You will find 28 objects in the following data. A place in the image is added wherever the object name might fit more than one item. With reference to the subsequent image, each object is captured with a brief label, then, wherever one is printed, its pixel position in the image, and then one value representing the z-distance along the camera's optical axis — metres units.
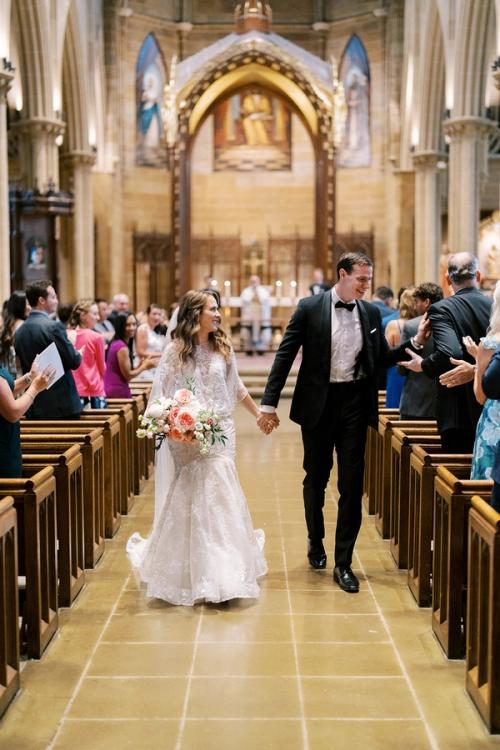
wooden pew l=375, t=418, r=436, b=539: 6.48
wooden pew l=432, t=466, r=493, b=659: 4.27
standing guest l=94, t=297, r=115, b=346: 10.52
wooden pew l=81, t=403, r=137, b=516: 7.09
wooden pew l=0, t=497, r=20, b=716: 3.73
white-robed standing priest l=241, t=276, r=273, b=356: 19.88
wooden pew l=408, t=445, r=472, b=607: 5.07
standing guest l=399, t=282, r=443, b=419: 6.57
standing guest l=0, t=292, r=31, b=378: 6.36
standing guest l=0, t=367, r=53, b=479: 4.16
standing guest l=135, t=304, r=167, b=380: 9.95
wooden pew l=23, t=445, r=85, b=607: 5.05
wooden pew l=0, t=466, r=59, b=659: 4.26
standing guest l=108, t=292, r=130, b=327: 11.36
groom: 5.43
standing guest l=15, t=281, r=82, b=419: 6.28
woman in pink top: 7.59
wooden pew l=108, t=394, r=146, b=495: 8.18
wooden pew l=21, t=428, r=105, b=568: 5.72
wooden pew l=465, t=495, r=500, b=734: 3.50
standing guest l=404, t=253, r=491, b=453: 5.29
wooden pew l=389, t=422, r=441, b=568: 5.84
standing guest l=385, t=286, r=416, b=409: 6.84
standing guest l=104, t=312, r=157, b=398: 8.21
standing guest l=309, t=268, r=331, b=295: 16.52
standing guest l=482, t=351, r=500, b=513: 3.39
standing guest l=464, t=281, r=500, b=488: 3.78
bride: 5.14
